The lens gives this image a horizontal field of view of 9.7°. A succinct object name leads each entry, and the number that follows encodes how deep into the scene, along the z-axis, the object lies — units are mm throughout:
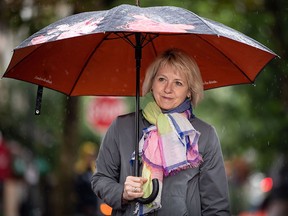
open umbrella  10466
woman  10391
